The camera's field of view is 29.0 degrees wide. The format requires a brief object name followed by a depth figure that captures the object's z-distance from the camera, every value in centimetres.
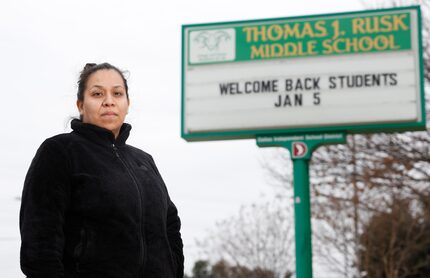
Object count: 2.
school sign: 1060
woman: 274
